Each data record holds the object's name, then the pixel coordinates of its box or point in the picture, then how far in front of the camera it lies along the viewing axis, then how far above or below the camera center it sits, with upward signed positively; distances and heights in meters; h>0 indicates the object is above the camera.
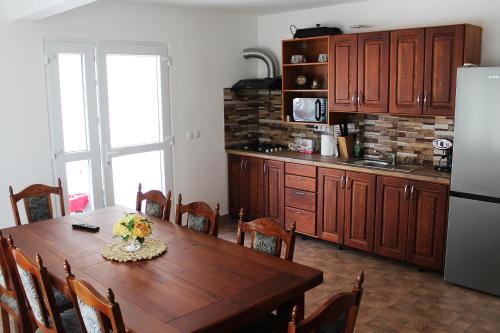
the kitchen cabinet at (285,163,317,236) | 5.35 -1.15
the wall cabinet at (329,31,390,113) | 4.83 +0.18
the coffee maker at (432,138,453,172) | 4.57 -0.57
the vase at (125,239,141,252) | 3.03 -0.93
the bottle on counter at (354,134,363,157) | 5.46 -0.62
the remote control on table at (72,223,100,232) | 3.48 -0.93
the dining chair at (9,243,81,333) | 2.50 -1.07
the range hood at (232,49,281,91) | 5.91 +0.24
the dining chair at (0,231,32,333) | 2.88 -1.20
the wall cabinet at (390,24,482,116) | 4.35 +0.23
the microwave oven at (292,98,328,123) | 5.48 -0.20
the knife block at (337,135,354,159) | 5.39 -0.60
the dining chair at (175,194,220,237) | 3.44 -0.88
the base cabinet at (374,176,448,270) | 4.45 -1.22
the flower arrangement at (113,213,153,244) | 2.95 -0.79
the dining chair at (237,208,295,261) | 2.94 -0.88
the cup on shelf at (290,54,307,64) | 5.68 +0.37
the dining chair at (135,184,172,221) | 3.89 -0.88
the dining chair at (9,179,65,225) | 4.05 -0.86
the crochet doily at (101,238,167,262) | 2.92 -0.95
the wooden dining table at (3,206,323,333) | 2.25 -0.98
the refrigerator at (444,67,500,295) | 3.93 -0.78
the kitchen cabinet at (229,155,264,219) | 5.92 -1.14
